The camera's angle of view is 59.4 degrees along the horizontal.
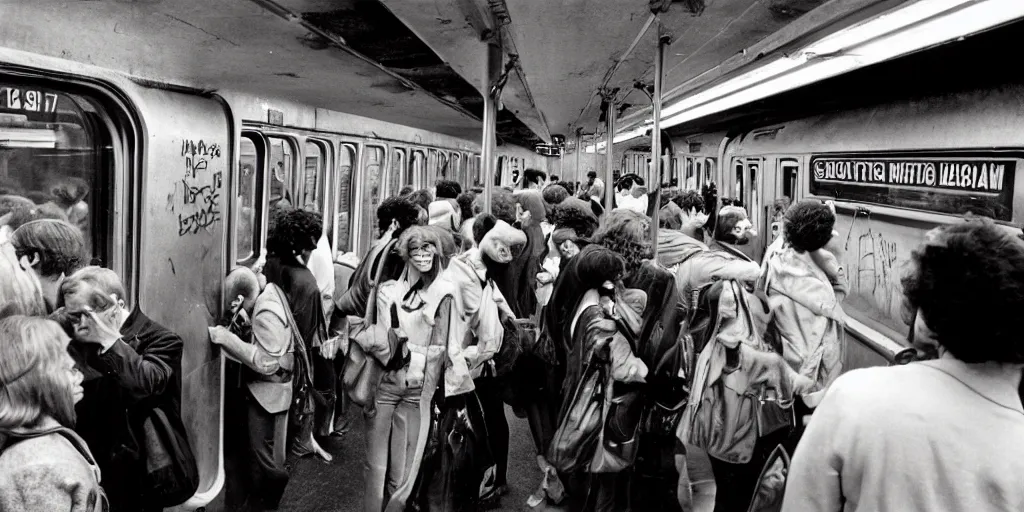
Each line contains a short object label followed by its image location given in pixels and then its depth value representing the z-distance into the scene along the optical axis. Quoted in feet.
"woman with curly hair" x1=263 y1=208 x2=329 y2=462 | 14.85
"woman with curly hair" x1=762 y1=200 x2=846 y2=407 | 11.76
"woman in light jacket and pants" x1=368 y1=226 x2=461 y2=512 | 12.82
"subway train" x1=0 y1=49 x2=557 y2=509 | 9.97
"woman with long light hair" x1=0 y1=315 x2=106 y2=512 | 7.10
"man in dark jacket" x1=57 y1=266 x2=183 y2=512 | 9.09
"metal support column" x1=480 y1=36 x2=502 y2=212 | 19.13
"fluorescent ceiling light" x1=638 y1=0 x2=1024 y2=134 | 10.95
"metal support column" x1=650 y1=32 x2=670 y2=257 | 15.57
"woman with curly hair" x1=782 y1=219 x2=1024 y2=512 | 5.25
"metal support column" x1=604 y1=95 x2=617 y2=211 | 27.14
